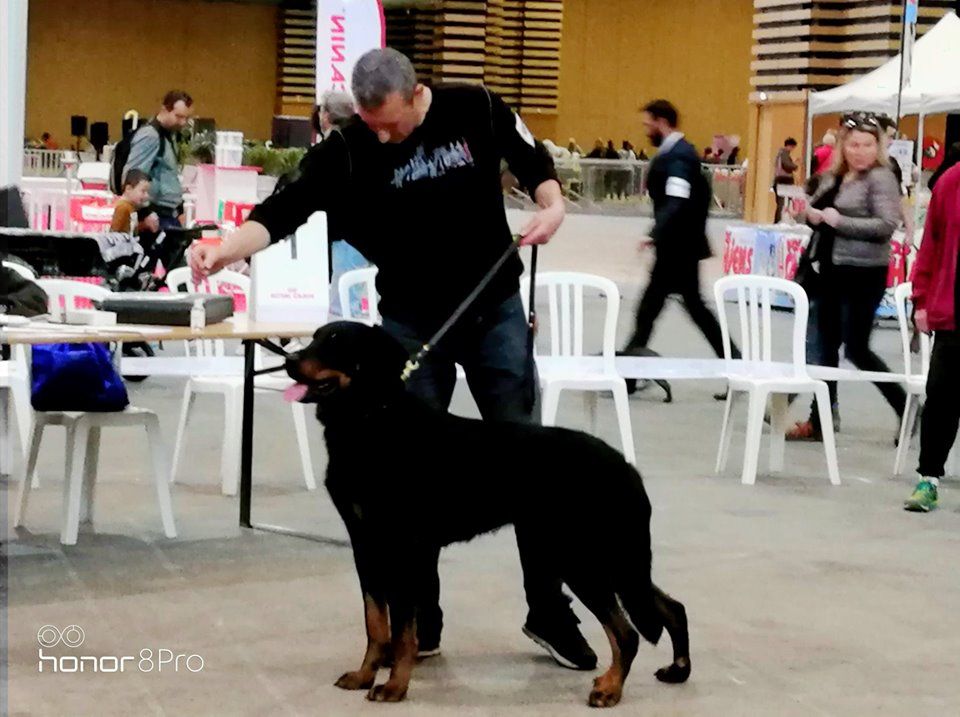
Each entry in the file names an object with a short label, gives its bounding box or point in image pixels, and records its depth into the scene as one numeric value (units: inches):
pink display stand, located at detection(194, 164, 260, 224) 505.4
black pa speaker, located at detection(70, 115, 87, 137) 1256.2
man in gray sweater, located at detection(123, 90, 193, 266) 409.1
